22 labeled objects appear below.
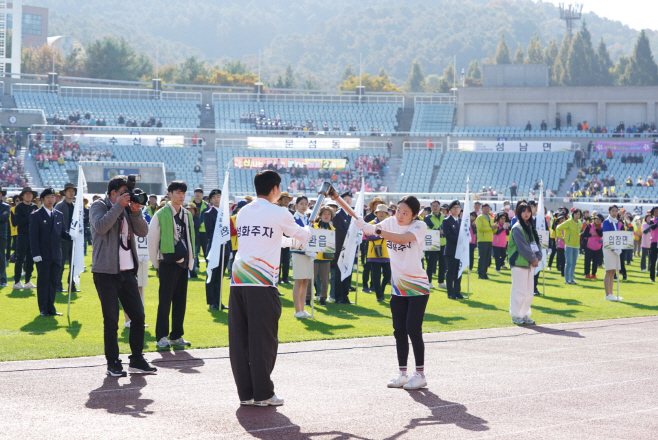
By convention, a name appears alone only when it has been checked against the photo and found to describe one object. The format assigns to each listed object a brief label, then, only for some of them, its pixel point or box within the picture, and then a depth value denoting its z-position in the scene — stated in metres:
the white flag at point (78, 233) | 12.00
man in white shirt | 6.45
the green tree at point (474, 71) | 150.38
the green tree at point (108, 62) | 98.88
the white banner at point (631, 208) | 32.22
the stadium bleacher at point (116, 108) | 58.22
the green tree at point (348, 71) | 154.12
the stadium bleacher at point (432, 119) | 59.47
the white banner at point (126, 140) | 51.47
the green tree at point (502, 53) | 144.12
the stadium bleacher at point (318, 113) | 60.44
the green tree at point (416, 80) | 151.25
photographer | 7.65
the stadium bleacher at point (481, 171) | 50.69
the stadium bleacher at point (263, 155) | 50.47
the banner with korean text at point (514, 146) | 53.28
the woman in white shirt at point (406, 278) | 7.49
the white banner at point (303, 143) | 53.72
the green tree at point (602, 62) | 125.22
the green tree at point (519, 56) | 143.62
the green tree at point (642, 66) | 111.44
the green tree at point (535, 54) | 141.50
